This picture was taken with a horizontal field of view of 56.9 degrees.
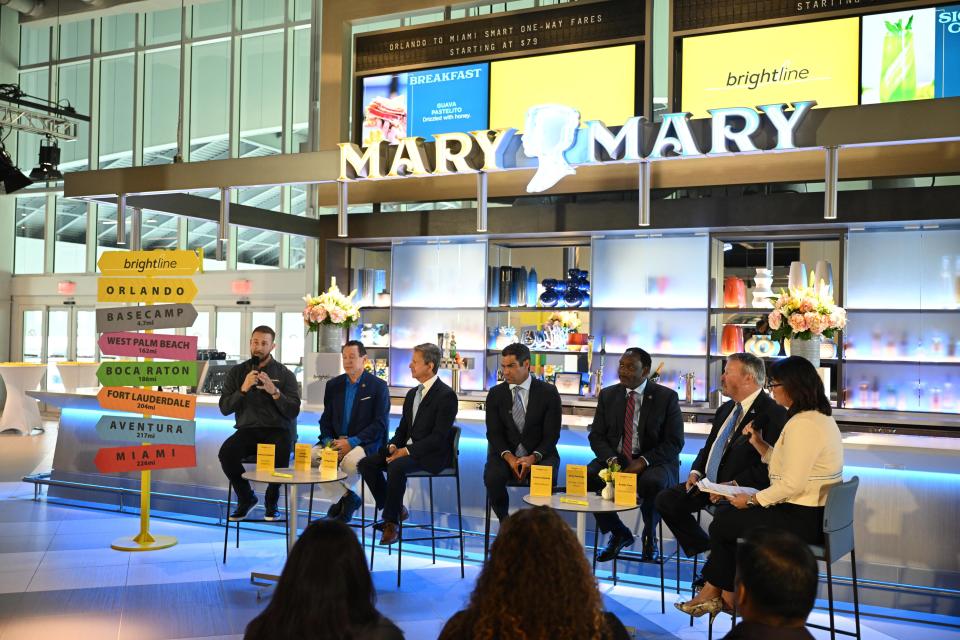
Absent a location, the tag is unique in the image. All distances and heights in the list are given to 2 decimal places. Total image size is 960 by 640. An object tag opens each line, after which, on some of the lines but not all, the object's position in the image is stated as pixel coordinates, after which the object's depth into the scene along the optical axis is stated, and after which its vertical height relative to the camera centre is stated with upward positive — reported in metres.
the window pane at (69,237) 16.06 +1.63
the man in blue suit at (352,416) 5.77 -0.57
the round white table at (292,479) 4.71 -0.80
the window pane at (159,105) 15.23 +3.84
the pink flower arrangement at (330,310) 7.40 +0.17
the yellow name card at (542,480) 4.43 -0.73
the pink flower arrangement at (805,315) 5.62 +0.14
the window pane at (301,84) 13.66 +3.79
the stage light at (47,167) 11.87 +2.14
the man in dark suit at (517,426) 5.30 -0.57
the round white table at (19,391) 12.71 -0.93
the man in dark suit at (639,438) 5.05 -0.61
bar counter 4.99 -0.93
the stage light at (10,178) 10.17 +1.70
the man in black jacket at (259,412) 6.10 -0.57
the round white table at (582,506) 4.14 -0.81
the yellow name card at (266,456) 5.03 -0.72
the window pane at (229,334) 14.45 -0.08
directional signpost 5.81 -0.25
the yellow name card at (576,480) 4.42 -0.73
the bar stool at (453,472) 5.43 -0.87
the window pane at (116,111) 15.42 +3.78
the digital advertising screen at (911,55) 6.43 +2.09
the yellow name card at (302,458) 5.11 -0.74
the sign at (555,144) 5.06 +1.18
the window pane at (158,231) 15.34 +1.67
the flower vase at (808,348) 5.71 -0.07
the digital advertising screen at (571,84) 7.45 +2.17
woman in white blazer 3.89 -0.60
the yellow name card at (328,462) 4.93 -0.73
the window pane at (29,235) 16.38 +1.69
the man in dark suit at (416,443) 5.50 -0.70
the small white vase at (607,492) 4.36 -0.78
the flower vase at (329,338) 7.54 -0.07
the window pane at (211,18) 14.42 +5.10
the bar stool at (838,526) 3.81 -0.83
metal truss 11.98 +2.89
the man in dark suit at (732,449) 4.46 -0.58
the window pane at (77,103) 15.78 +3.99
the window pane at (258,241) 14.04 +1.41
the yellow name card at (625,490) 4.22 -0.74
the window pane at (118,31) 15.35 +5.16
